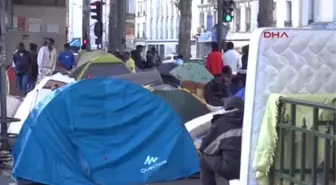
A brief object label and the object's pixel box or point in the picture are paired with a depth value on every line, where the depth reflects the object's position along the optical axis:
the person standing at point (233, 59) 18.53
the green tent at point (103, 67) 16.94
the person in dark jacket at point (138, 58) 27.11
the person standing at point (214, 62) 18.64
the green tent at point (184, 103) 11.29
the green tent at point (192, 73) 16.05
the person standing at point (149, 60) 28.08
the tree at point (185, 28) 35.62
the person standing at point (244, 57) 17.71
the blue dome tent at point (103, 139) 8.98
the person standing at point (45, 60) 20.33
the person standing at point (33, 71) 21.30
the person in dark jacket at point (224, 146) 6.22
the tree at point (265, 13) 21.70
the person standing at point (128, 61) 20.76
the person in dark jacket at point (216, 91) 12.82
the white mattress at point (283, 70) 4.87
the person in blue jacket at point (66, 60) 22.28
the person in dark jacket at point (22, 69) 20.92
